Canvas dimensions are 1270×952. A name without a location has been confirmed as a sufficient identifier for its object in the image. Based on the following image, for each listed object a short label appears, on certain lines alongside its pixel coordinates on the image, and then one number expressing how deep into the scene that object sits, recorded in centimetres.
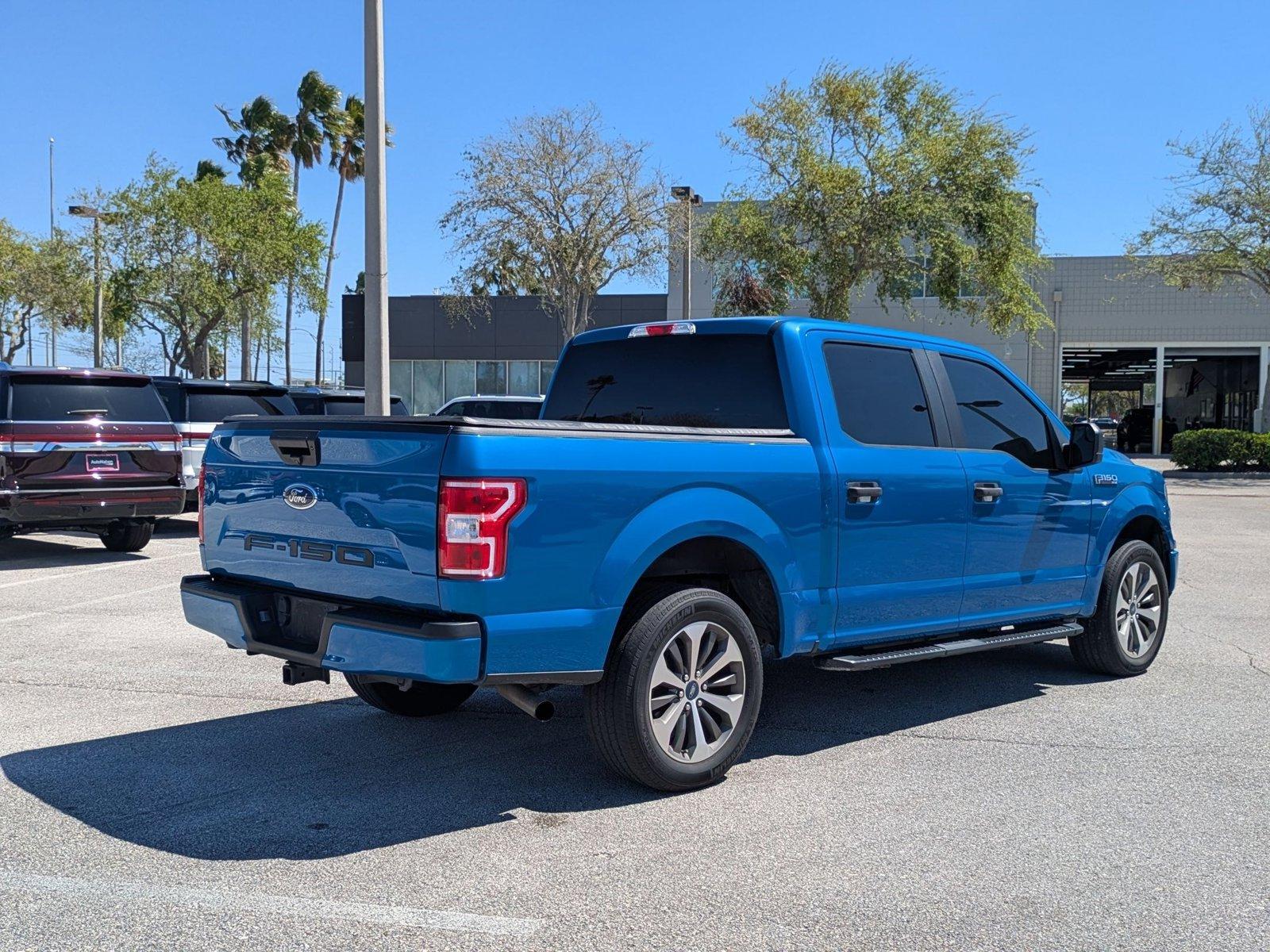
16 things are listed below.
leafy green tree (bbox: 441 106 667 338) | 2681
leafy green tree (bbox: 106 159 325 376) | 3391
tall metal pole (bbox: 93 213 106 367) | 3225
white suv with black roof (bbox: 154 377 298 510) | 1428
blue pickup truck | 429
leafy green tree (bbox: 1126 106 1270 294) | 3064
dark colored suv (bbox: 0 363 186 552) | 1128
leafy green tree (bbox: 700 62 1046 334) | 2758
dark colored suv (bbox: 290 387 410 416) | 1702
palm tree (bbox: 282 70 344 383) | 5125
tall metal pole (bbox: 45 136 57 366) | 5275
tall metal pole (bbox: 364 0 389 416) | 1338
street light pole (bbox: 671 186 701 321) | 2630
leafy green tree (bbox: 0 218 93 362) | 4853
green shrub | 3002
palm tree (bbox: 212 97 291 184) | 5094
